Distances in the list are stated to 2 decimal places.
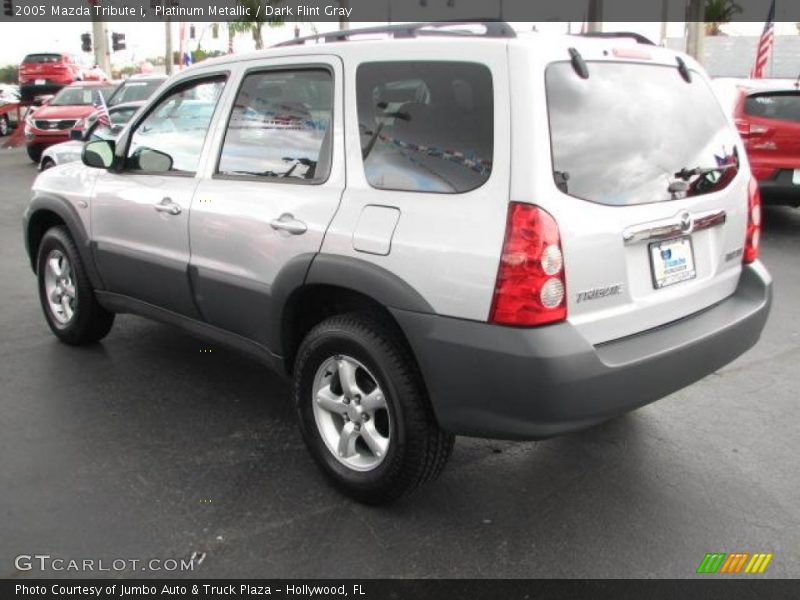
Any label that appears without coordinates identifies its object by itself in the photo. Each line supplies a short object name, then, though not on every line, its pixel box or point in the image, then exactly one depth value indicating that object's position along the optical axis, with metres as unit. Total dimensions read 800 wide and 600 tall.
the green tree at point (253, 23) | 33.22
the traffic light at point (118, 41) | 31.95
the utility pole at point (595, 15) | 20.55
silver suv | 2.59
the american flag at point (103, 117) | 12.32
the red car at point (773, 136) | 7.95
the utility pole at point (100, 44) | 26.94
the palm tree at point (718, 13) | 41.25
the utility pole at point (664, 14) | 37.09
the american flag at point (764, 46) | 17.81
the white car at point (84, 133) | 11.16
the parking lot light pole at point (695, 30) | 22.33
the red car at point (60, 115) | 15.94
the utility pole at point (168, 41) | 35.50
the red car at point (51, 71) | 24.02
